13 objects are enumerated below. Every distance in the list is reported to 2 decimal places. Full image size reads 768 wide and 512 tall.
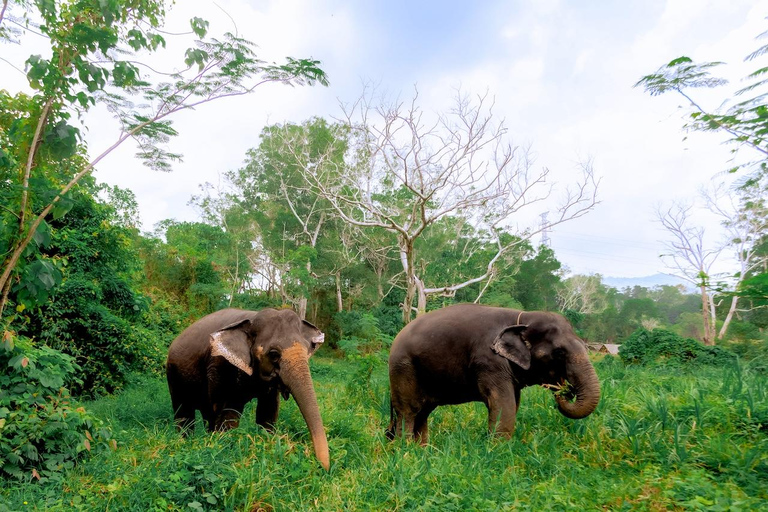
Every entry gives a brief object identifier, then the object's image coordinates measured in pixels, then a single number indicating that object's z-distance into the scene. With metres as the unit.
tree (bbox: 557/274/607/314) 36.69
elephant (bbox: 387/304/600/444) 4.88
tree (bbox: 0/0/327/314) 4.28
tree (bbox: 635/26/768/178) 4.02
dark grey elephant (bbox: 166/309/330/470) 4.57
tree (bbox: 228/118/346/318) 24.83
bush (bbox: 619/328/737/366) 14.45
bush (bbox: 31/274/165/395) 8.97
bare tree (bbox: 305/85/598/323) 11.94
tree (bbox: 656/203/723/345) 21.39
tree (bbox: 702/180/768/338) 24.50
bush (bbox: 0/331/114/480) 4.23
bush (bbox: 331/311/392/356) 15.50
